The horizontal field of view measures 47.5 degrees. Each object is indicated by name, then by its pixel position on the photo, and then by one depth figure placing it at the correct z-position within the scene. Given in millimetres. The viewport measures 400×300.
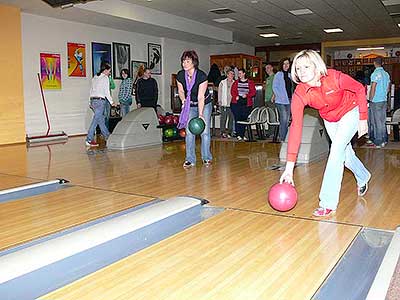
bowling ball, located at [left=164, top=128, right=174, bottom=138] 7820
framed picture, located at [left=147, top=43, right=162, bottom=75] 11209
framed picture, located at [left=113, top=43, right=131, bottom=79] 10250
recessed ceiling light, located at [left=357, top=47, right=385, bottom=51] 15875
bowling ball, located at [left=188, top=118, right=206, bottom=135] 4723
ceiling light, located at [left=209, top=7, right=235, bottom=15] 9344
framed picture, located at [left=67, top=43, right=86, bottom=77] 9242
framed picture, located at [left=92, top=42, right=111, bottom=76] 9758
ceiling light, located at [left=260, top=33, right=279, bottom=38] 12972
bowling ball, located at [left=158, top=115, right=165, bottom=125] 7866
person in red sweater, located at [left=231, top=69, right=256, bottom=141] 7980
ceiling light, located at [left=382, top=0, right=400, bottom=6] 8734
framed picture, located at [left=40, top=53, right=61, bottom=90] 8719
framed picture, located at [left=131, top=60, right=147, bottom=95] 10758
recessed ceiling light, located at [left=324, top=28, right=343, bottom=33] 12367
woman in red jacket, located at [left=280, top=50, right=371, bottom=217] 2715
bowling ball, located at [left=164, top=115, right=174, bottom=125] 7877
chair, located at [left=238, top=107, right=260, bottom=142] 7643
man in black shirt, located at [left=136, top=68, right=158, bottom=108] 7840
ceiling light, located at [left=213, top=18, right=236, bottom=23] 10477
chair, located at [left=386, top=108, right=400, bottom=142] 7543
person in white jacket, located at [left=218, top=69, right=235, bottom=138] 8430
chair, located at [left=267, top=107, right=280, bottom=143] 7570
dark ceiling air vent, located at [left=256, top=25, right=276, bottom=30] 11548
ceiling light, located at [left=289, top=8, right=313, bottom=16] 9571
